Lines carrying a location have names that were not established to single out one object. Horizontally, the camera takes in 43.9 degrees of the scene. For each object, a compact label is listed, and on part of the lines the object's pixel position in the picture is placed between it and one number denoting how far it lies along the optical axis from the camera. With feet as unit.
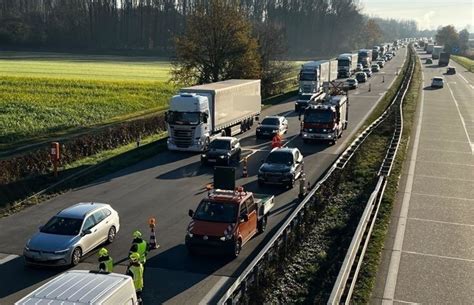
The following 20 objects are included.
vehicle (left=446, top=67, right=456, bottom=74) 370.92
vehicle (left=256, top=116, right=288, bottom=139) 131.85
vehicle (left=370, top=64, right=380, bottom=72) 362.12
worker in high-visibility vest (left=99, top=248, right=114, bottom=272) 47.83
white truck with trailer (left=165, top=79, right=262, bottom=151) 114.93
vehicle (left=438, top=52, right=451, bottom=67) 443.32
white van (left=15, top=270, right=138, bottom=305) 33.35
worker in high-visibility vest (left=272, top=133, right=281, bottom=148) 109.40
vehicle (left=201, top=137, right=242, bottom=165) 102.63
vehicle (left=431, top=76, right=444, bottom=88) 268.41
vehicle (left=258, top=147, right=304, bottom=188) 86.17
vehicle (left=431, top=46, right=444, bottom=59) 547.53
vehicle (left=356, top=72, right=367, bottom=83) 285.23
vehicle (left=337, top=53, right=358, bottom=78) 296.10
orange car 57.21
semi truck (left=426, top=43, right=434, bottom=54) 609.54
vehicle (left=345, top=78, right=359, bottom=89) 248.93
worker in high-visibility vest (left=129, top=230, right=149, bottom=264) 49.64
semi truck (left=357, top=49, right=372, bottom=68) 356.18
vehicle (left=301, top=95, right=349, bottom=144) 121.90
